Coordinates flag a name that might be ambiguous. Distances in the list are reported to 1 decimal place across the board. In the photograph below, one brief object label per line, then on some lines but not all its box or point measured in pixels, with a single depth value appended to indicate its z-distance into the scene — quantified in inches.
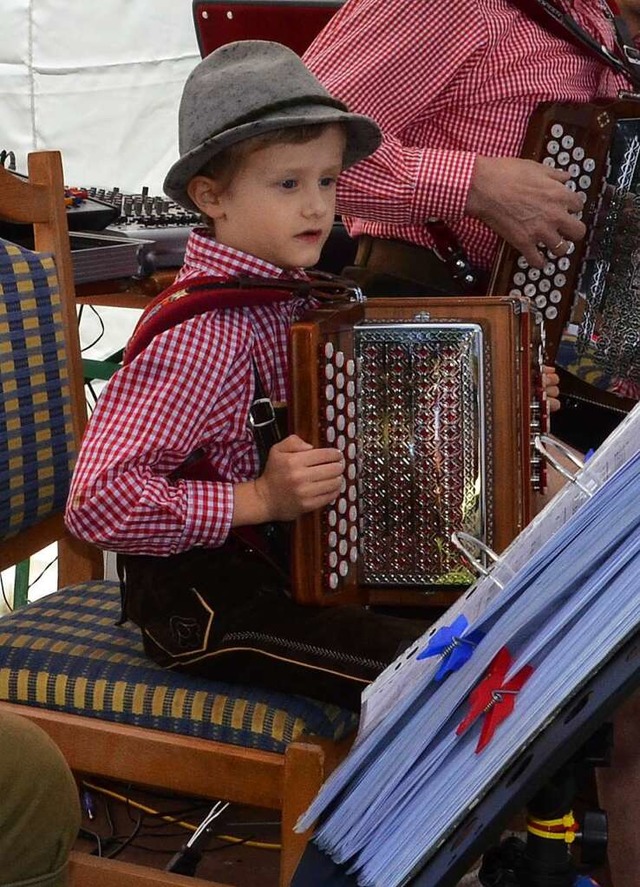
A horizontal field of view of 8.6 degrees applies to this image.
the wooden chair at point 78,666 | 166.5
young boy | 166.4
